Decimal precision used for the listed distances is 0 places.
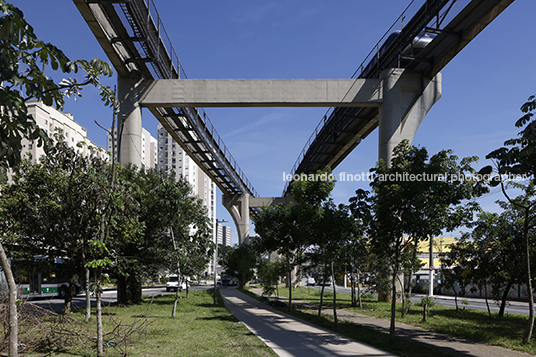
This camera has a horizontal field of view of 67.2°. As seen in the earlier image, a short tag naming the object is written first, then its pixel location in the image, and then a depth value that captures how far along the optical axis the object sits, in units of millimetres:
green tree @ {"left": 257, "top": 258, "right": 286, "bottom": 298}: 32312
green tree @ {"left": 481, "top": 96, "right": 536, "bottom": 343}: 8881
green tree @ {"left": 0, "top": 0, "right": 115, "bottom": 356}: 3889
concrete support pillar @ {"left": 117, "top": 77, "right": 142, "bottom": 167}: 23047
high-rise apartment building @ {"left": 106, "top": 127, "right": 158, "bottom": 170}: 126188
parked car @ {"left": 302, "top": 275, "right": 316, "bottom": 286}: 78125
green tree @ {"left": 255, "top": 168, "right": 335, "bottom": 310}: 16969
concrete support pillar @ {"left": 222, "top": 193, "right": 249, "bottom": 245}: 58094
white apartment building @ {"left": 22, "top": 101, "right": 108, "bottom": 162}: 68500
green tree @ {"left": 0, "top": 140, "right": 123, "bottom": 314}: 16031
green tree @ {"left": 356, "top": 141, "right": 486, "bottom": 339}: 11531
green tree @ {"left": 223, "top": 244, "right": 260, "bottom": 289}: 54984
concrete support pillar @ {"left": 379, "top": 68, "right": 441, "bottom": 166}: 22969
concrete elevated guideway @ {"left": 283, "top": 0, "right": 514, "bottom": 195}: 17094
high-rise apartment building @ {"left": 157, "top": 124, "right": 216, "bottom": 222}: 130625
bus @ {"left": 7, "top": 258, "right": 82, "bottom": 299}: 31016
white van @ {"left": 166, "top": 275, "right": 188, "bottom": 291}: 50088
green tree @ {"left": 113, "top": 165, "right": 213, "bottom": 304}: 17406
